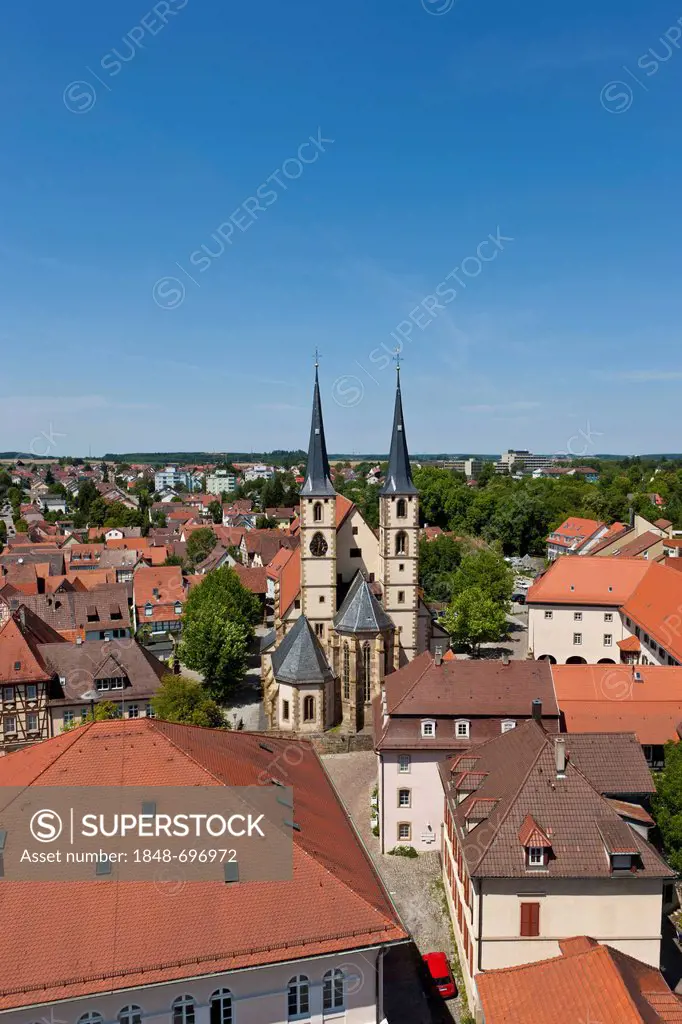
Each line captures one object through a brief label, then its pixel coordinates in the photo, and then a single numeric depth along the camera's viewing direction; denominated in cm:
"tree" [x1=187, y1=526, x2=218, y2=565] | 10138
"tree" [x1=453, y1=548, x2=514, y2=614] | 6156
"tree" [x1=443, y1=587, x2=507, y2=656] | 5744
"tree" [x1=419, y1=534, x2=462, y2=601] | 7756
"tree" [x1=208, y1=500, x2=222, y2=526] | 16250
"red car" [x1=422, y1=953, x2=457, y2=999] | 2264
